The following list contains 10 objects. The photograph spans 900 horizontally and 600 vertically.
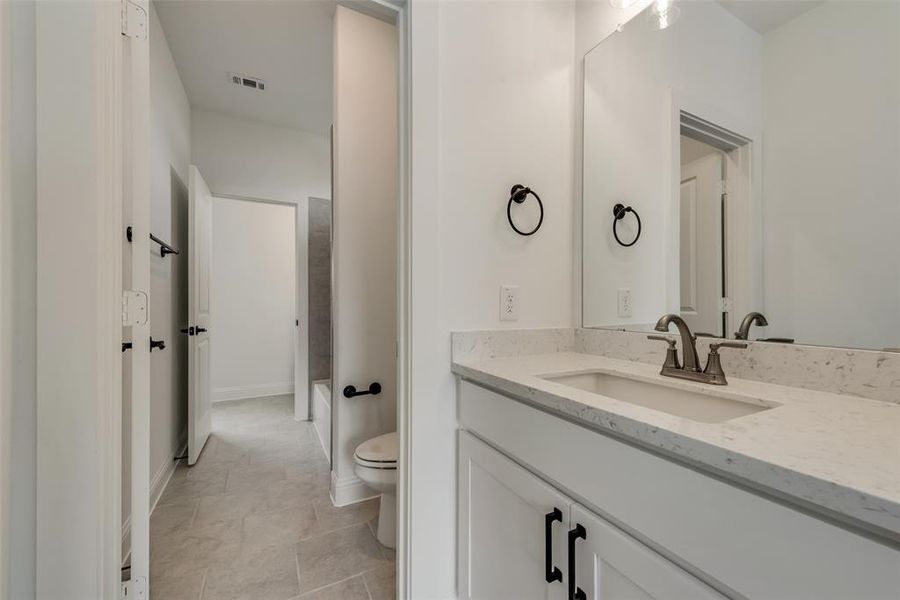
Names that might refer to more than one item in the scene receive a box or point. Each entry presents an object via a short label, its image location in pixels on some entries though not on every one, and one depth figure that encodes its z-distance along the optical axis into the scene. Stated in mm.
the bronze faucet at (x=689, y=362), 939
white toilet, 1581
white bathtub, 2760
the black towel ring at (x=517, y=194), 1253
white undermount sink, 850
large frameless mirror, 790
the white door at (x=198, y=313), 2400
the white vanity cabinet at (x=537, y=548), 630
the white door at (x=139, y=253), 1050
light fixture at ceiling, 1182
